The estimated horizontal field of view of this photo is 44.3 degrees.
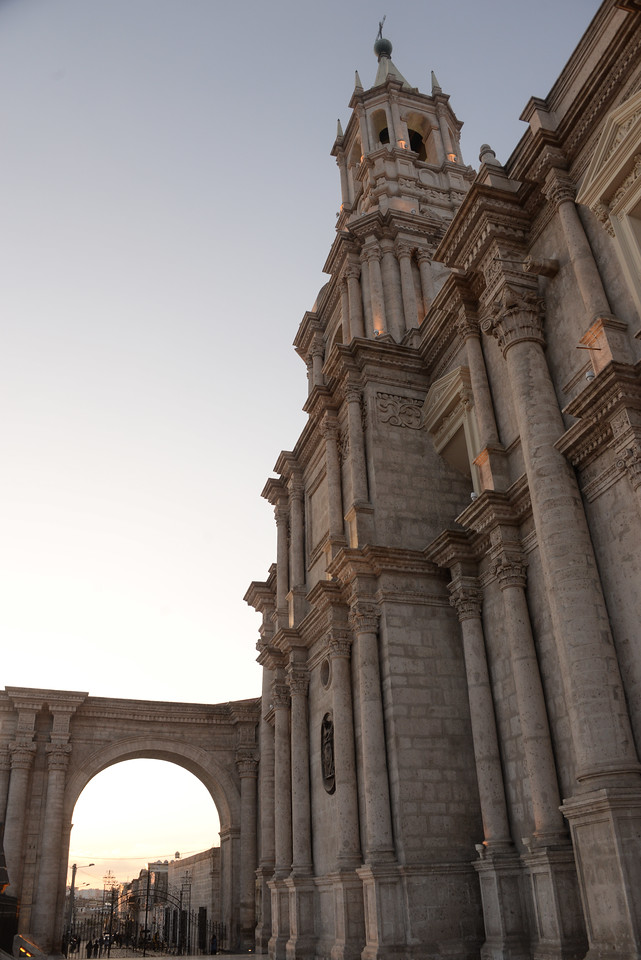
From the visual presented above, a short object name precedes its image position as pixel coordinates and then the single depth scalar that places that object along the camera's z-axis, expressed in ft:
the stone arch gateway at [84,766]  92.99
